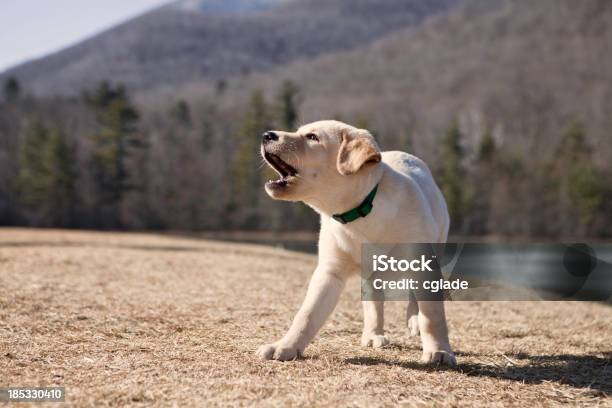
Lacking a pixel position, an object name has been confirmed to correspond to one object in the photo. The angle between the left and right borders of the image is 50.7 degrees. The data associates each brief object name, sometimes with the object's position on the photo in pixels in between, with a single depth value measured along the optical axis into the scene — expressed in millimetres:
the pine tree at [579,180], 45312
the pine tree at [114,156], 47344
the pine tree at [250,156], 49406
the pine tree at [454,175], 44875
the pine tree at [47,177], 43375
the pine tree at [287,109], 51188
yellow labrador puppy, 4090
